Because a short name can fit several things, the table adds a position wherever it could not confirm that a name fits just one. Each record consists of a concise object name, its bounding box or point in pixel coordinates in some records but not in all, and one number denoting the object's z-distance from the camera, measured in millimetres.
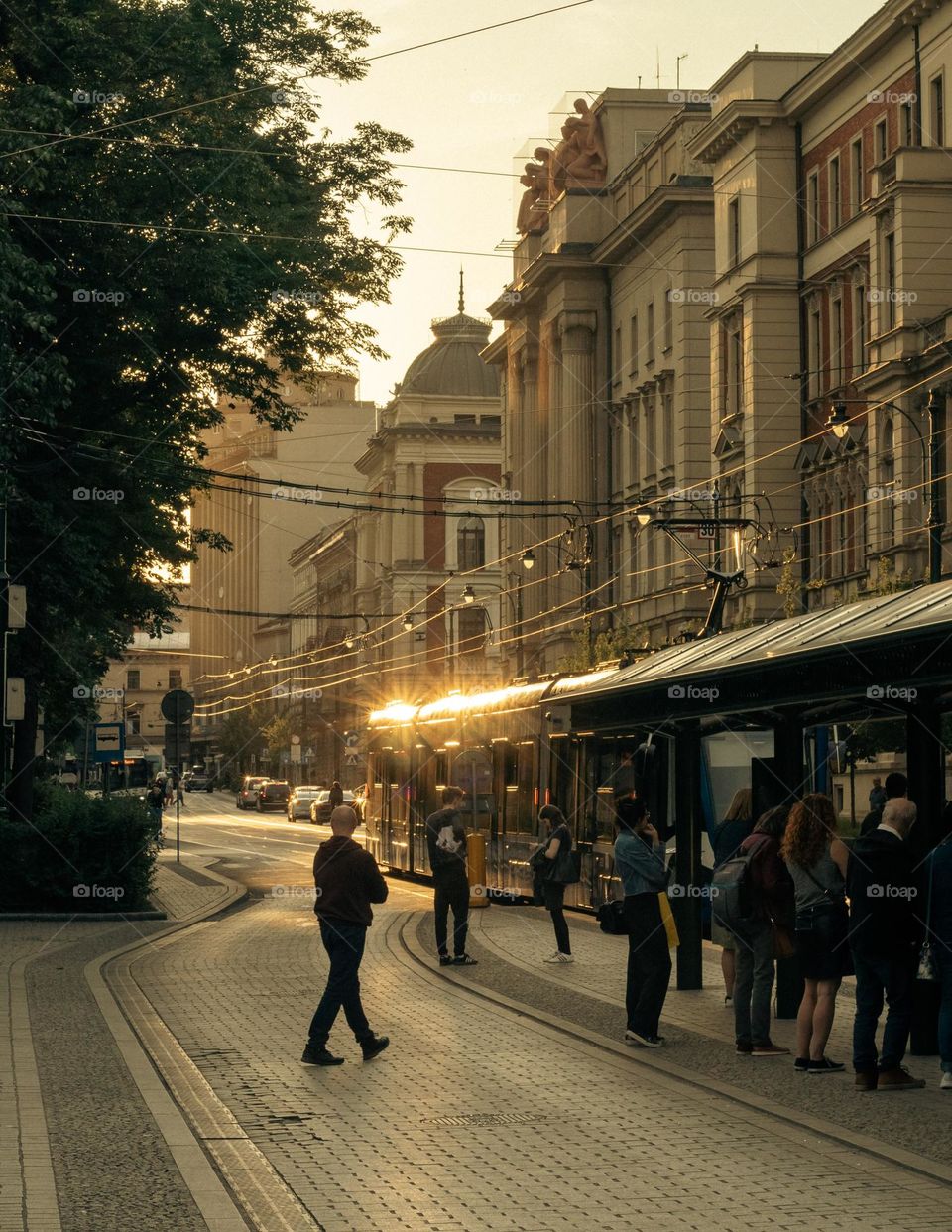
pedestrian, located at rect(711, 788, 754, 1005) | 16391
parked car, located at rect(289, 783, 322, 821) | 82312
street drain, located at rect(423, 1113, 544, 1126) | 11359
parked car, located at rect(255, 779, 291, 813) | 95250
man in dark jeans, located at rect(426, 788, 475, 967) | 20766
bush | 27500
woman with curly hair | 13234
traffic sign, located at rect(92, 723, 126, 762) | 42906
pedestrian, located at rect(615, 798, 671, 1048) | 14531
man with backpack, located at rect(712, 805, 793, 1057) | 13977
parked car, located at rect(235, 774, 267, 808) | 101044
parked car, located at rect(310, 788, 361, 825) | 71312
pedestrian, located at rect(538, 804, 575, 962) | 21156
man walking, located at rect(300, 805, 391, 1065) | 13766
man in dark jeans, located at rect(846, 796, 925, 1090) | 12594
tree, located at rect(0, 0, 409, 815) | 27641
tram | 14023
